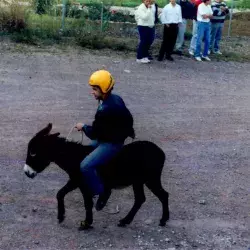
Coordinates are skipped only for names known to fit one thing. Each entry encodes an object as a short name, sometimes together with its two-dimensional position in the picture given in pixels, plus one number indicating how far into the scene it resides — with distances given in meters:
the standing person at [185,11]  17.73
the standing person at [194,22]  17.81
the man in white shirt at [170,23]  16.92
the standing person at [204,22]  17.27
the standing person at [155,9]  16.51
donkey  7.09
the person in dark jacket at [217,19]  17.98
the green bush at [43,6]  19.31
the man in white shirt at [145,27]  16.36
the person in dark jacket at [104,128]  6.93
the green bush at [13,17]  17.95
